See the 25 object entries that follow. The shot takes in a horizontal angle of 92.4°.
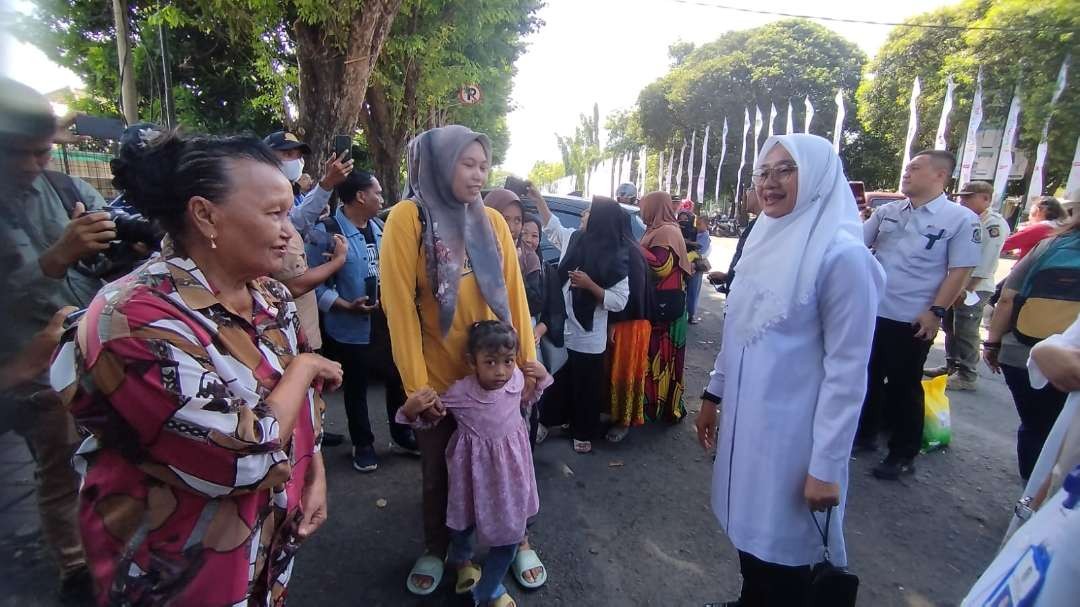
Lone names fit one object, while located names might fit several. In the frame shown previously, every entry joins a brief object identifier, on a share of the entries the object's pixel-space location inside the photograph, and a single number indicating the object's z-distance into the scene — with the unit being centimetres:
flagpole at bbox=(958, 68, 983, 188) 1770
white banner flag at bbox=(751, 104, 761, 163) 2874
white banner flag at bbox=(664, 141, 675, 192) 3456
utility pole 737
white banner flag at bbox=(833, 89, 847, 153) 2077
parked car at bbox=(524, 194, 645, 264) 522
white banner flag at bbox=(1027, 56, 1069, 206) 1762
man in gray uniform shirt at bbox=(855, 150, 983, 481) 319
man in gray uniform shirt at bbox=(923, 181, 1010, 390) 492
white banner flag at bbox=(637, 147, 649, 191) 3625
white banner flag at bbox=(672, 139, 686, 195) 3431
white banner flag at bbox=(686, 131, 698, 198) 3281
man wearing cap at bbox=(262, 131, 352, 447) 271
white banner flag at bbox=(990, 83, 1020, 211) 1745
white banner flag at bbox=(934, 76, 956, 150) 1780
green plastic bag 371
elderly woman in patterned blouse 97
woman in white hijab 155
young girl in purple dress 200
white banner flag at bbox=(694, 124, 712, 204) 3083
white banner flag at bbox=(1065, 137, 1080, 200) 1463
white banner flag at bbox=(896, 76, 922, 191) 1898
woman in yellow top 192
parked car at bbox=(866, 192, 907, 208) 1368
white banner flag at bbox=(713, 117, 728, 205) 3097
